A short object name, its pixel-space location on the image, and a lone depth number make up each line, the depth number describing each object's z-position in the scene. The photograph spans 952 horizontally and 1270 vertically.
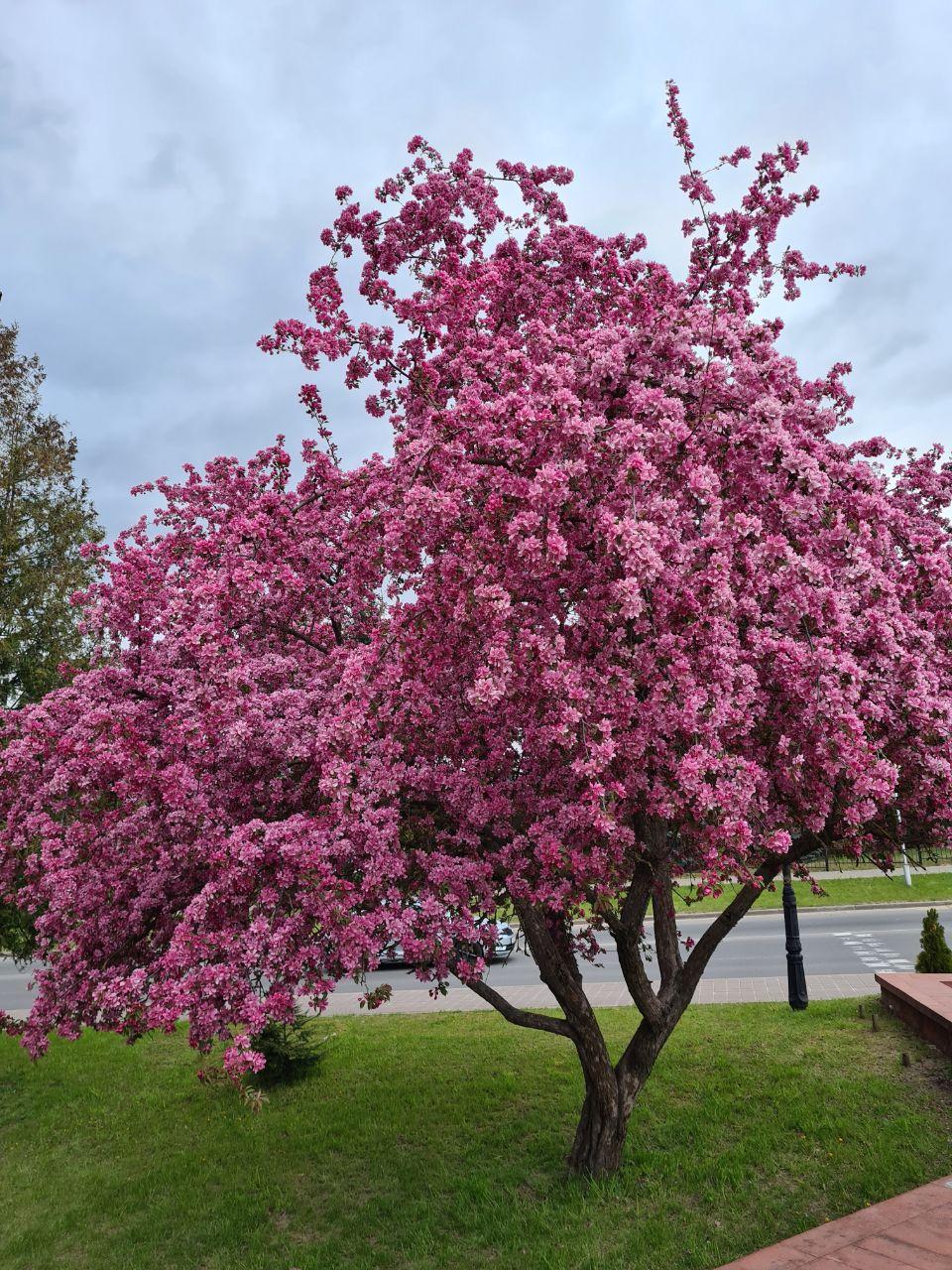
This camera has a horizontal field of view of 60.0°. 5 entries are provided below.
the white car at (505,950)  19.46
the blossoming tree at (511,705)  5.38
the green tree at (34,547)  12.78
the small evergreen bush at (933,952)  12.05
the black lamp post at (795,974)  12.38
